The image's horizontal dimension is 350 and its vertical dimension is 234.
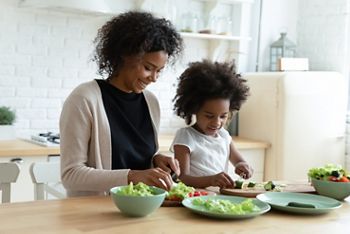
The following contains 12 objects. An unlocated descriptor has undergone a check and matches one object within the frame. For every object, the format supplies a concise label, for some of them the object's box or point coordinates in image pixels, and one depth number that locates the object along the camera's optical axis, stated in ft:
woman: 6.33
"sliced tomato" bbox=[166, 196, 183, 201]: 5.74
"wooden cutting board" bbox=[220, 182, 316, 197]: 6.29
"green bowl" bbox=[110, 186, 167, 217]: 5.07
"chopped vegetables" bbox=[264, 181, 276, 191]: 6.55
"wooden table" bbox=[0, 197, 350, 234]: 4.76
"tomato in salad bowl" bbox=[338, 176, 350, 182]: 6.39
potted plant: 11.29
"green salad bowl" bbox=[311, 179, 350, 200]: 6.30
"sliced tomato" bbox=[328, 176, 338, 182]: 6.40
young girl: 7.72
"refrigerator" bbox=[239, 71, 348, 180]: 13.10
